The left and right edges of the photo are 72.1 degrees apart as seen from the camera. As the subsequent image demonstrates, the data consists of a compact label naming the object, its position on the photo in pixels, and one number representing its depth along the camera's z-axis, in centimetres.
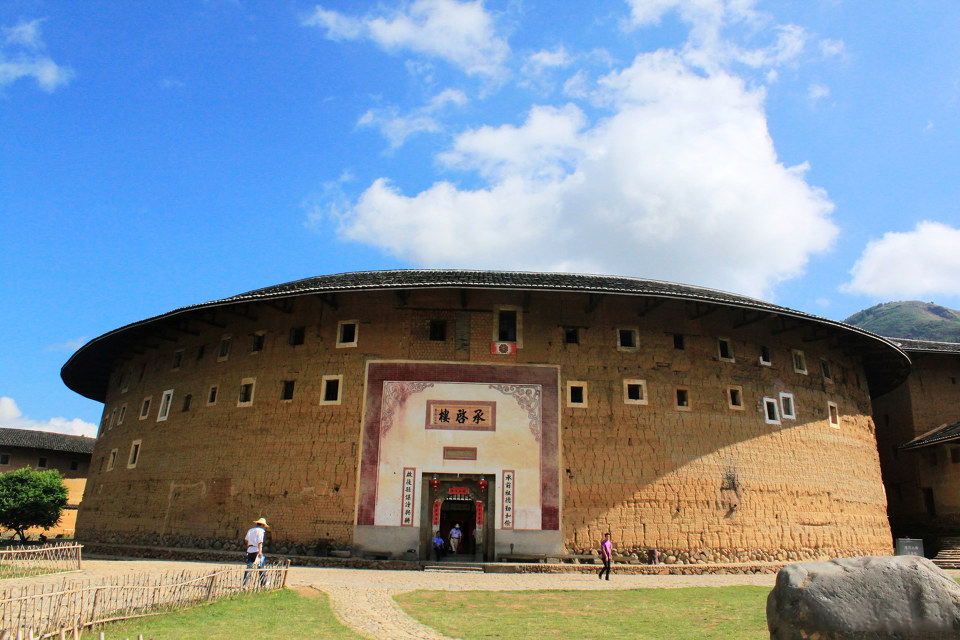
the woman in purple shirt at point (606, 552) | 1433
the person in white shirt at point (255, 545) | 1109
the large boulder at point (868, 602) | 521
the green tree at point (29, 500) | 2880
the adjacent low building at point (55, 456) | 3616
